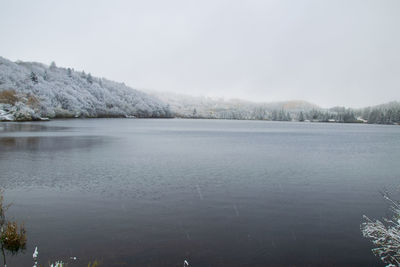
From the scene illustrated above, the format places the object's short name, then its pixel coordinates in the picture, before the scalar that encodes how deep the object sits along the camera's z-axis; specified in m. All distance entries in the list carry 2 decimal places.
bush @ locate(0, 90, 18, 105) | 116.56
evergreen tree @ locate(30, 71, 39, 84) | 162.52
